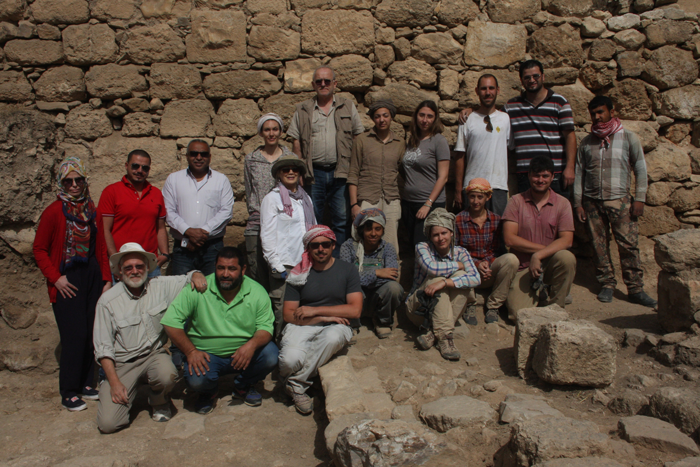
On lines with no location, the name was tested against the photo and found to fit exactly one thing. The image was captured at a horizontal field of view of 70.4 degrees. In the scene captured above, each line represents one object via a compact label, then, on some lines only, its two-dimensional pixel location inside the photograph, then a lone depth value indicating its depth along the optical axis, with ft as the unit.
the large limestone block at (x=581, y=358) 9.95
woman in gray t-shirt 14.94
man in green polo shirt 10.74
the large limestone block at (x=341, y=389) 9.63
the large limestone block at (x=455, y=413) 8.97
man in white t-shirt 15.16
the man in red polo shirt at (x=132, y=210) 12.55
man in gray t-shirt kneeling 11.23
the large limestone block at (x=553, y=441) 7.14
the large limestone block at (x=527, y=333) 11.16
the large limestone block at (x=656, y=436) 7.59
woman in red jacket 11.24
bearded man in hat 10.42
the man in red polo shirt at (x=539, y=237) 13.97
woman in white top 12.75
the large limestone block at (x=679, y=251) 11.74
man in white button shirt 13.28
